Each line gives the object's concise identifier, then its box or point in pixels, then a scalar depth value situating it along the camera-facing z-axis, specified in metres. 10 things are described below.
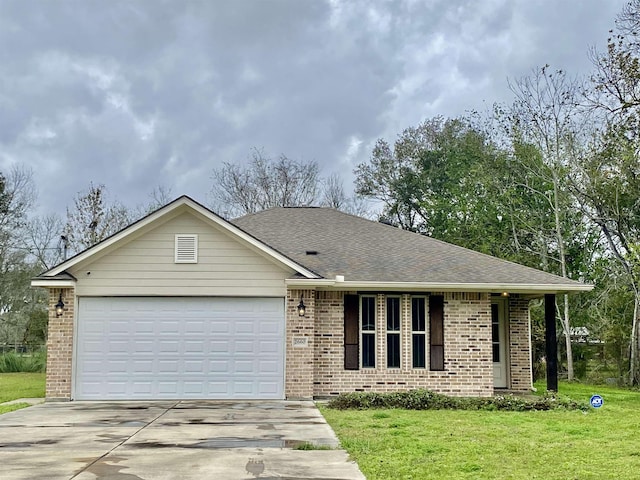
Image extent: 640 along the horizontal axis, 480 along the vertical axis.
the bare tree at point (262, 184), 36.75
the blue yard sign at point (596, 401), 11.39
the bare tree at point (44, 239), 34.47
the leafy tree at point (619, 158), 15.64
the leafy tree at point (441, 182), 28.77
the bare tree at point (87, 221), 31.38
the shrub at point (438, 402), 12.22
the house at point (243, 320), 13.52
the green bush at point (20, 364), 23.58
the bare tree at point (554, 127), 22.02
